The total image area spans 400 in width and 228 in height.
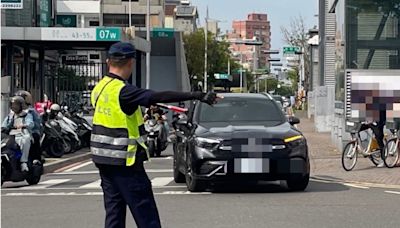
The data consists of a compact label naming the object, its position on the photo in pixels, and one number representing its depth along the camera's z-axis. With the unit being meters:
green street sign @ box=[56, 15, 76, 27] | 67.60
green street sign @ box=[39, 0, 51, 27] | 43.56
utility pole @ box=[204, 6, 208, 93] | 69.44
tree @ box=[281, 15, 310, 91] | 68.73
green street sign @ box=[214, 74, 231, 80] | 68.53
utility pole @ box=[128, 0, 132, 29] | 79.94
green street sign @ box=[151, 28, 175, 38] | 45.20
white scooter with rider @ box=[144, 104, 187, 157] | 21.94
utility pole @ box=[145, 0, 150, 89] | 42.06
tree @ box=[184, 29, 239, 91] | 75.62
